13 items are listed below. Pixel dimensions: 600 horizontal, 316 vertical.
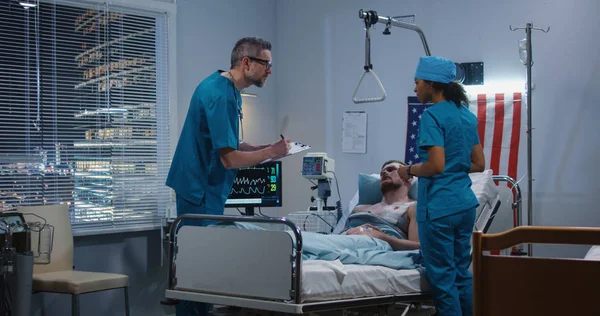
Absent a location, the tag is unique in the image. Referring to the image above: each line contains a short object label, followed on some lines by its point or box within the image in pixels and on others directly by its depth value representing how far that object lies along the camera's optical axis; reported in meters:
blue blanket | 3.40
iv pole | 4.37
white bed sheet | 2.95
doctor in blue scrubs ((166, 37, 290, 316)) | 2.91
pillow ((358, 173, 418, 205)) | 4.64
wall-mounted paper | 5.77
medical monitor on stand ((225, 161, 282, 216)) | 5.31
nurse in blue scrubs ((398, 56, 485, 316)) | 3.23
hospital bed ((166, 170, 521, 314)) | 2.85
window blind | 4.73
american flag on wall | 4.92
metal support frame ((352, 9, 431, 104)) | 3.95
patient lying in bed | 4.00
